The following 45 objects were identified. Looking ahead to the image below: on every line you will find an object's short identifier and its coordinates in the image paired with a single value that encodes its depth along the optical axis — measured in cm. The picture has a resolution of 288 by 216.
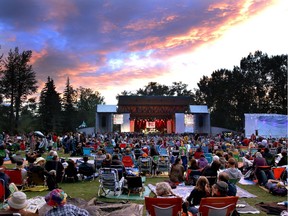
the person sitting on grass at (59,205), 294
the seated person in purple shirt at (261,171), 755
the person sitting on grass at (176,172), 747
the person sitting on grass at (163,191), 387
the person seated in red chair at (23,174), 693
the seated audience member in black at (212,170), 612
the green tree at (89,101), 5526
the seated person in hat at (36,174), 700
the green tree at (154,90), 6159
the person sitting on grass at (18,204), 324
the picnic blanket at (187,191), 645
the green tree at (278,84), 3595
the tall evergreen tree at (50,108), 3559
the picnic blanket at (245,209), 510
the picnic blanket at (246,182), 788
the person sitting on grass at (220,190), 384
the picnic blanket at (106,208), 471
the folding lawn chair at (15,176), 685
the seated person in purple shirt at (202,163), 800
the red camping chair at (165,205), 368
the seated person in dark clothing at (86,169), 811
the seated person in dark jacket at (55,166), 758
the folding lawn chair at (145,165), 927
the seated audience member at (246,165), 882
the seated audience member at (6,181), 556
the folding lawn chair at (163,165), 922
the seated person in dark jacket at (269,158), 908
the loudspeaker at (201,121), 3259
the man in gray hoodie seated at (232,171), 608
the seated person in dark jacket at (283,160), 896
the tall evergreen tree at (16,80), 3462
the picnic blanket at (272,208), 507
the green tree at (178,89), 6067
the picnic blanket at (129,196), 624
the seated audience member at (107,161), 753
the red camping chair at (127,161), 977
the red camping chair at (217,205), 356
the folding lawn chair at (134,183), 642
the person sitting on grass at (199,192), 421
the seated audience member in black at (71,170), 800
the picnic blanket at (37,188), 683
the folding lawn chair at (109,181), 637
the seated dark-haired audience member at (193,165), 728
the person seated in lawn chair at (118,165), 698
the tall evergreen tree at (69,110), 3856
